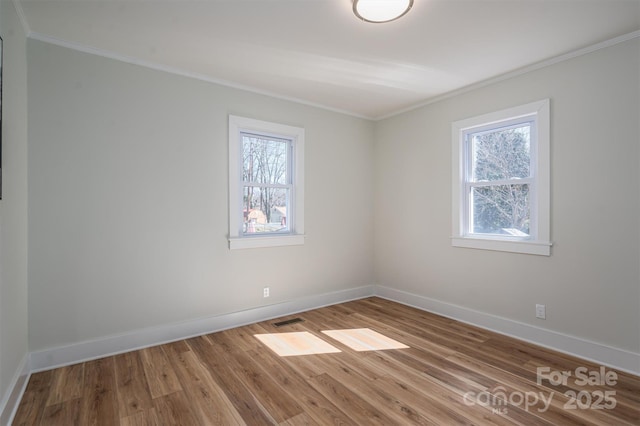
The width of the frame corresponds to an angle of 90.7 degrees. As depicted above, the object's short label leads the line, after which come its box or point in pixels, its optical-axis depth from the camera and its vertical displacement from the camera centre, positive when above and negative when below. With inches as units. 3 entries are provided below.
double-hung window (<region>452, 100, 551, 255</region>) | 121.6 +12.8
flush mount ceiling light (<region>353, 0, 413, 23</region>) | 83.2 +54.9
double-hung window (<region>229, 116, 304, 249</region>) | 141.2 +13.2
